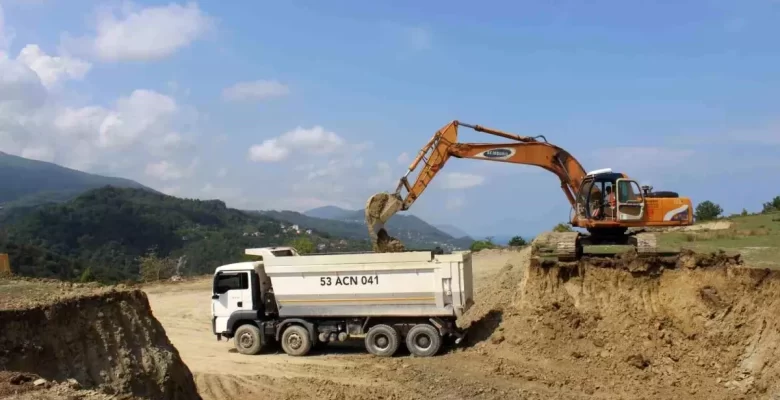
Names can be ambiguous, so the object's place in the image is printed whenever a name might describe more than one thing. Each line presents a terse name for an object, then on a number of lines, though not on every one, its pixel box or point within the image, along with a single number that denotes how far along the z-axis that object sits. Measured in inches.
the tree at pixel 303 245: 1323.8
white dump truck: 537.0
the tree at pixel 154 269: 1264.9
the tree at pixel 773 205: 1467.8
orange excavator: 595.2
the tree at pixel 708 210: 1550.3
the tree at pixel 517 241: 1501.0
